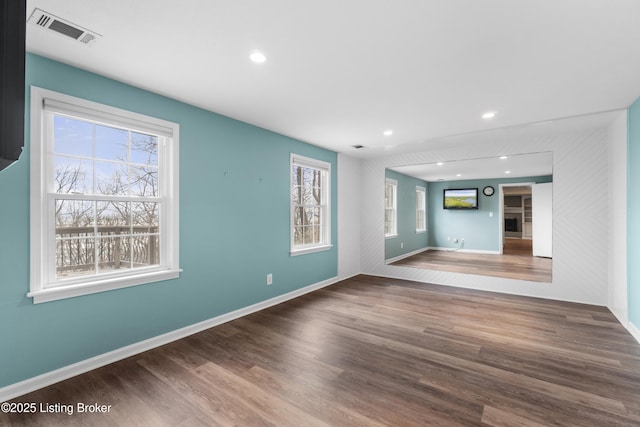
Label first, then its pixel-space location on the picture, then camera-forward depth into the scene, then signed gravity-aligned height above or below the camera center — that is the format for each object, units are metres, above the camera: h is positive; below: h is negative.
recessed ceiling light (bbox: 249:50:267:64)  2.13 +1.19
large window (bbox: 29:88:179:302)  2.17 +0.16
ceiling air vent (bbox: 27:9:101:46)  1.71 +1.18
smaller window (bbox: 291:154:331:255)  4.53 +0.17
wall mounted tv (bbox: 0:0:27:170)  0.56 +0.27
